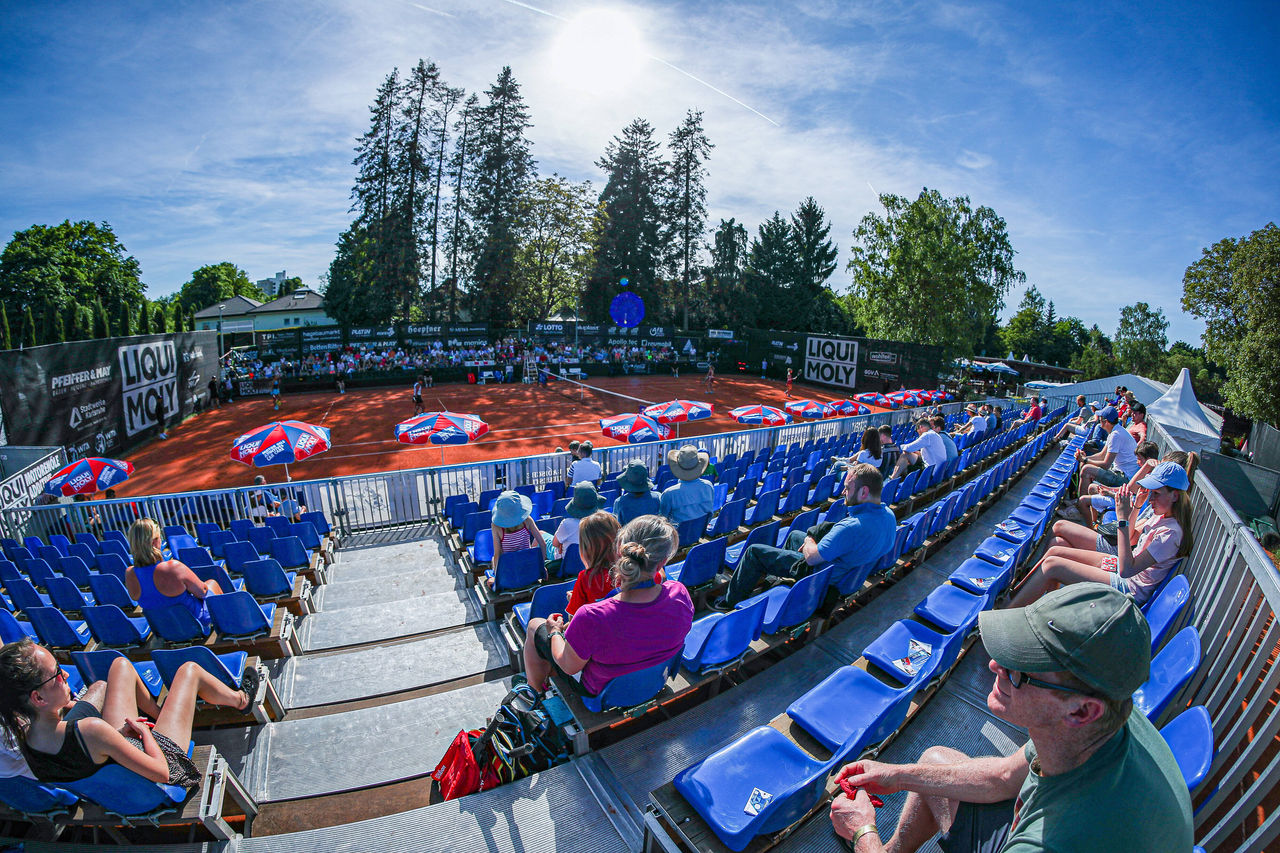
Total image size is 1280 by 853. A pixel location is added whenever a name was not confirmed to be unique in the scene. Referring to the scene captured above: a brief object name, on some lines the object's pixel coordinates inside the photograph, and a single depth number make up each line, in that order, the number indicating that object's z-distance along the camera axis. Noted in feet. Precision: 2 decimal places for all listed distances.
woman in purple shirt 8.63
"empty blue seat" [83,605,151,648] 14.16
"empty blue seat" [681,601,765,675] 10.87
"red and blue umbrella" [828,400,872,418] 57.93
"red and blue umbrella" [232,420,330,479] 31.63
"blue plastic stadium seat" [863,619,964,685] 10.07
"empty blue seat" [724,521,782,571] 16.33
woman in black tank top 7.60
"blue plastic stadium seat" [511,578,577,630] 12.38
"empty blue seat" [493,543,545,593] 16.22
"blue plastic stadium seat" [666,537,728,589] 15.31
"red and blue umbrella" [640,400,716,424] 45.19
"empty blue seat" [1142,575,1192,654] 9.60
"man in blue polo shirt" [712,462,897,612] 13.07
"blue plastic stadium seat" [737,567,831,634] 12.14
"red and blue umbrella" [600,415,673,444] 42.32
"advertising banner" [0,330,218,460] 43.37
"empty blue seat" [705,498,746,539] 21.50
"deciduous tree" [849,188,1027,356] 106.73
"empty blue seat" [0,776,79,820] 8.09
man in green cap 3.91
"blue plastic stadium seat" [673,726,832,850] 6.97
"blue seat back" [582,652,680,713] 9.24
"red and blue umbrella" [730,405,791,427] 47.06
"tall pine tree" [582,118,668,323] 146.10
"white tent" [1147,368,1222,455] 54.85
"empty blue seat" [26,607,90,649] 14.43
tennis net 86.38
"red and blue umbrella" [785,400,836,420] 53.57
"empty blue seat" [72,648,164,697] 11.07
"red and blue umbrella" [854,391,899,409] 65.67
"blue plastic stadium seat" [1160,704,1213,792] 5.68
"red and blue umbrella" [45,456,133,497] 32.45
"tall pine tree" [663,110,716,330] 149.18
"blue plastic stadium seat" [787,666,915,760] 8.35
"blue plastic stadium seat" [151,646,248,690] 10.93
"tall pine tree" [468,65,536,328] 128.57
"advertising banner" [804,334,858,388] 106.93
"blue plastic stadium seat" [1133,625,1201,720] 7.30
